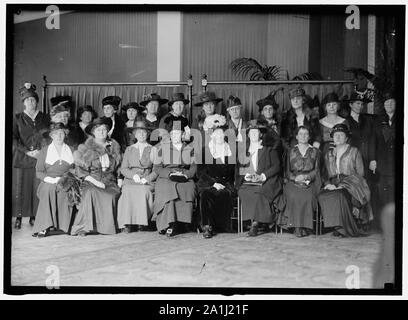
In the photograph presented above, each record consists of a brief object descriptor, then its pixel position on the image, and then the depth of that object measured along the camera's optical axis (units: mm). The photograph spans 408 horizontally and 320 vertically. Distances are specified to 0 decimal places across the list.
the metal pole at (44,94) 5910
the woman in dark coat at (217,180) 5945
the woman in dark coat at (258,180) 5949
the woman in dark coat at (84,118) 6055
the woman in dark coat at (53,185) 5957
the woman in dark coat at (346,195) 5871
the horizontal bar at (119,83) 5879
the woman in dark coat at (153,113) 5996
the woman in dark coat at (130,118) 6059
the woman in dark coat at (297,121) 5945
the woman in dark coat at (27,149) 5902
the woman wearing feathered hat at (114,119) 6039
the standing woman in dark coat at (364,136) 5852
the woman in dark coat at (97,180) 5977
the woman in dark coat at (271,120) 5961
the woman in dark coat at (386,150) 5746
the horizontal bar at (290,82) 5820
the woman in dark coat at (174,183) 5934
